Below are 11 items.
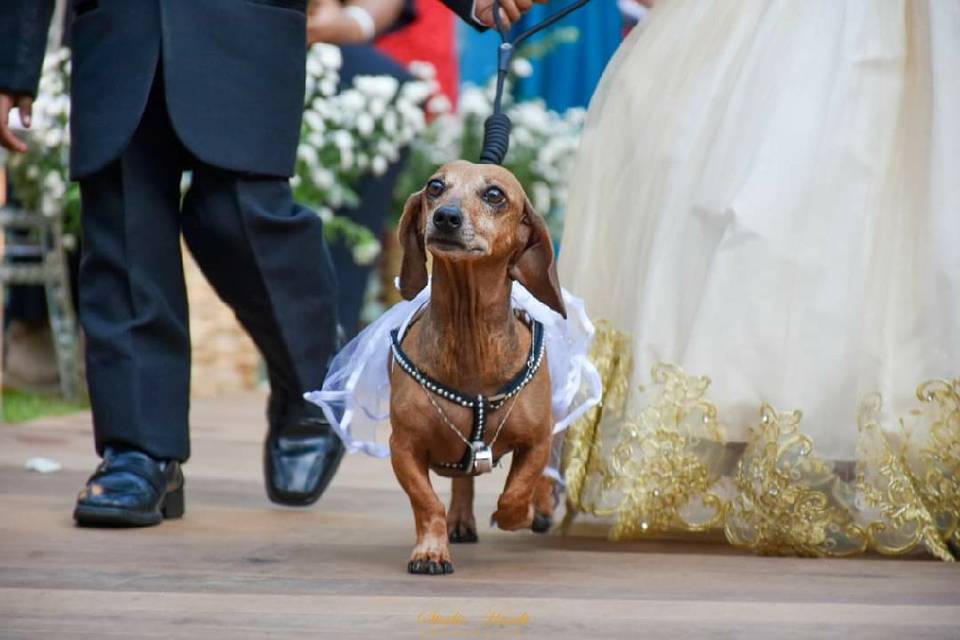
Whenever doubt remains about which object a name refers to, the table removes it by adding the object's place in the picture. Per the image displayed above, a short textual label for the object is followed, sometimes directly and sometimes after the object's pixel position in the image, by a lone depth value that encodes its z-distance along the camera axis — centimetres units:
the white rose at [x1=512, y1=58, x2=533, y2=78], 1063
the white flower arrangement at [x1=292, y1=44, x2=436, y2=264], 873
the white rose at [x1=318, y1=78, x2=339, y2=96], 869
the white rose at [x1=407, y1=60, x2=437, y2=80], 966
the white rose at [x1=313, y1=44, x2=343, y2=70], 858
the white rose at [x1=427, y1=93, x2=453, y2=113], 1009
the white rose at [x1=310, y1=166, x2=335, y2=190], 875
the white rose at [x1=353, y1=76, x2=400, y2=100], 892
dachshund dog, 389
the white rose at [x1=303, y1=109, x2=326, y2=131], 871
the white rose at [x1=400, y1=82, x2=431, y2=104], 910
